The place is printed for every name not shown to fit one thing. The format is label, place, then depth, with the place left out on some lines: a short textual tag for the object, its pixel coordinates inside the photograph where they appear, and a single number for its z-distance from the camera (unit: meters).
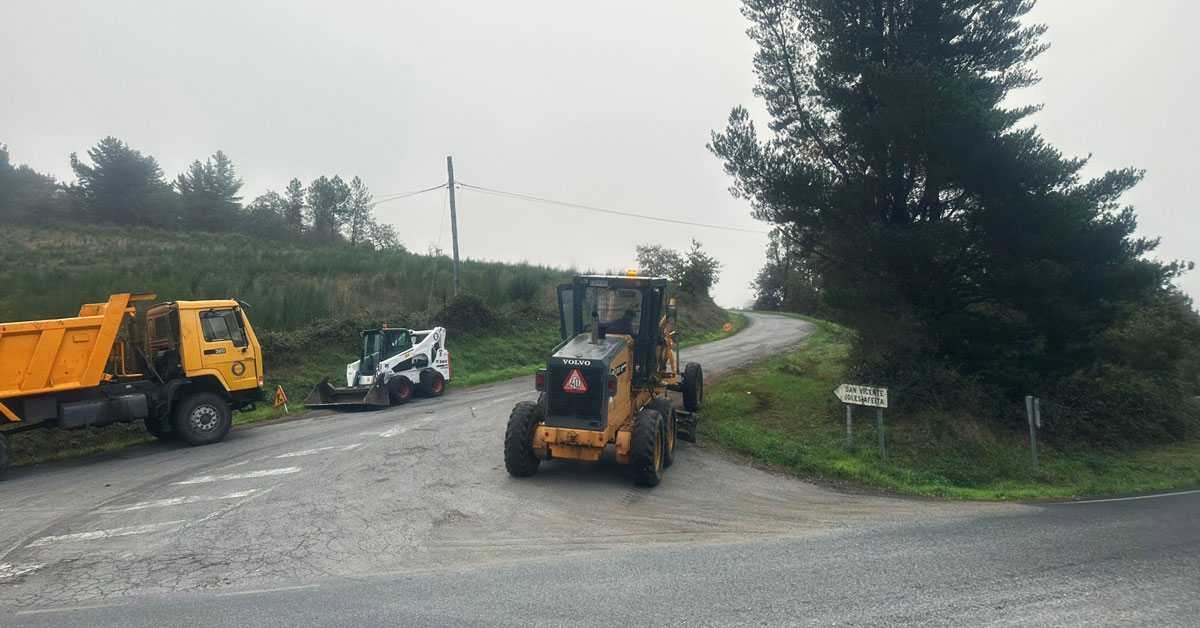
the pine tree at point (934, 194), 12.52
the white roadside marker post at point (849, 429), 11.64
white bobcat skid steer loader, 16.75
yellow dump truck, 10.72
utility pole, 25.97
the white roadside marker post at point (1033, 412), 11.45
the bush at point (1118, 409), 14.03
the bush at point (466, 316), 25.64
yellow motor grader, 8.98
